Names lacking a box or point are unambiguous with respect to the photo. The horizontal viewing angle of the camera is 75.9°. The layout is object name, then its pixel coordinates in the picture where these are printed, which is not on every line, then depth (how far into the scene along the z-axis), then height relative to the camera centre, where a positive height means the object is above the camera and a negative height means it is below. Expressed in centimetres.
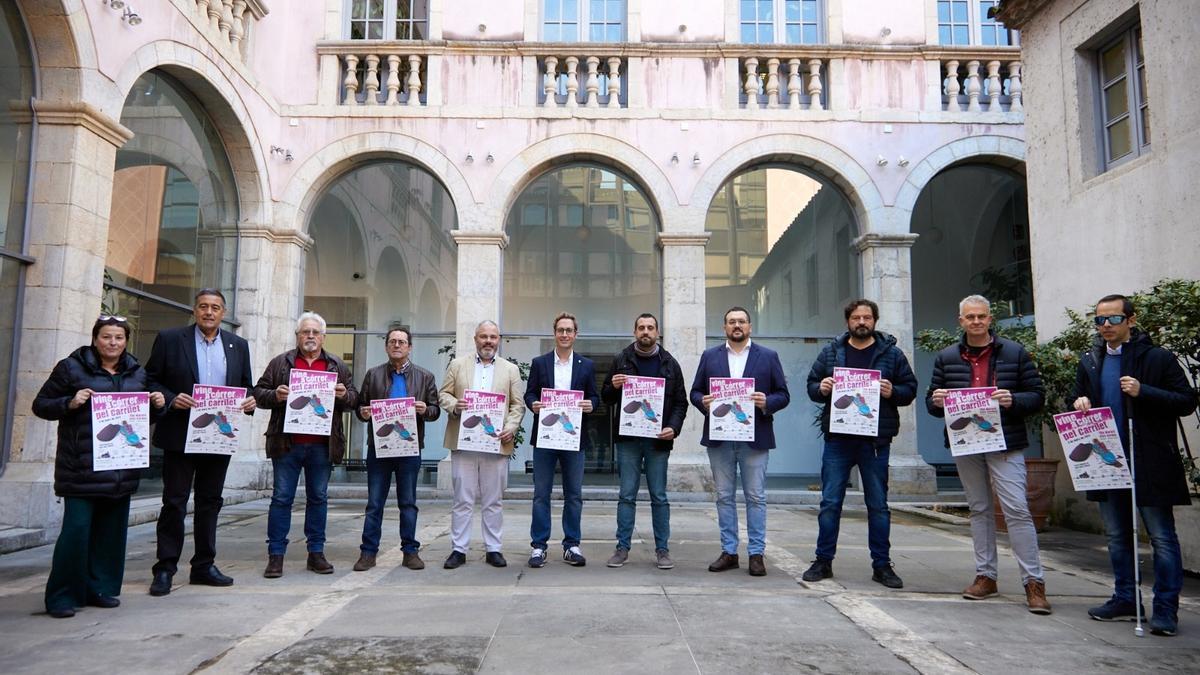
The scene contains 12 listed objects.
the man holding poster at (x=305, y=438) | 555 -13
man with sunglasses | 431 -4
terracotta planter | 825 -65
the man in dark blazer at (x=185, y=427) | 508 -6
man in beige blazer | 597 -25
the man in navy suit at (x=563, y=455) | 597 -25
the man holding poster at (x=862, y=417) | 539 +7
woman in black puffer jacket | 443 -40
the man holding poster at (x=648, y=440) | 596 -13
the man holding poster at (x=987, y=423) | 483 +4
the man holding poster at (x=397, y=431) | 582 -8
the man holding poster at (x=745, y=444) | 571 -12
